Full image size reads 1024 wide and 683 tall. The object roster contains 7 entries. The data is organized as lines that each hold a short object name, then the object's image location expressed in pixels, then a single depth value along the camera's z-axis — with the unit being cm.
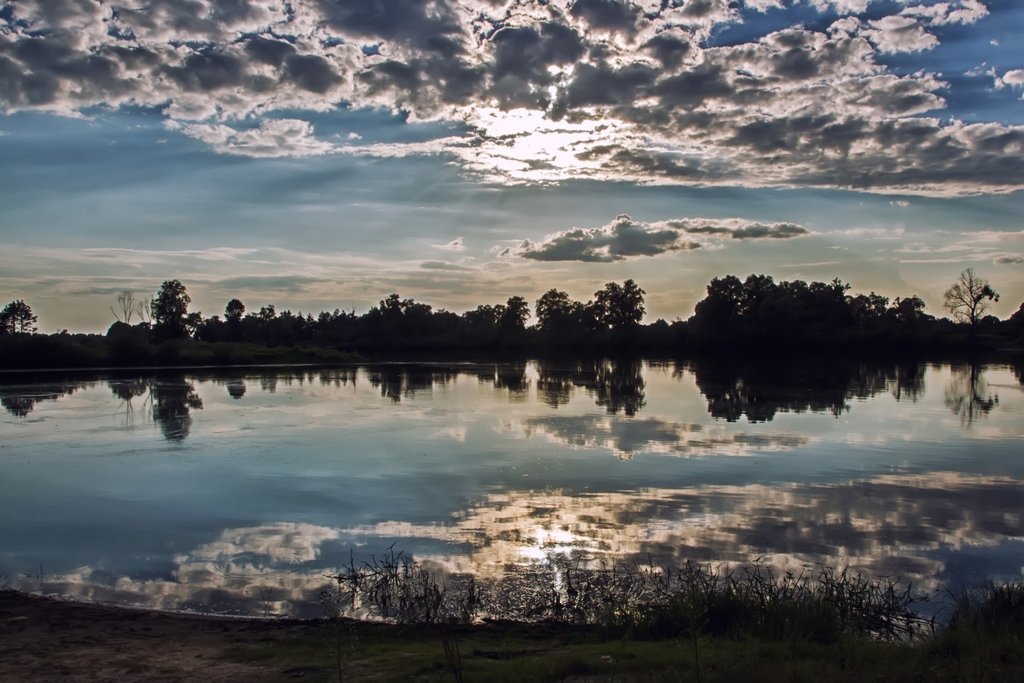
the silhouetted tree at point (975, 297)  11609
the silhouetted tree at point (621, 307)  13775
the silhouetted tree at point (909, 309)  12472
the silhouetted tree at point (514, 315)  14982
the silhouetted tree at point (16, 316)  12588
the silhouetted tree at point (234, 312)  15175
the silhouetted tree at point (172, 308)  11519
